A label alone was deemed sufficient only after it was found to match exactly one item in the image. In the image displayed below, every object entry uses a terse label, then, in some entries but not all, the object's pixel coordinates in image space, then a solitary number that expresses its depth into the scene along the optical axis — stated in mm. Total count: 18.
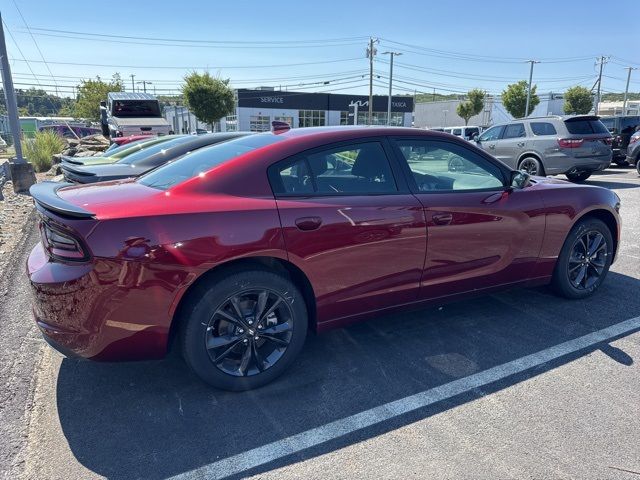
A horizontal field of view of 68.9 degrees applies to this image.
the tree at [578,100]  48250
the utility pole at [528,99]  50341
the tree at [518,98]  51781
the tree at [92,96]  47688
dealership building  51656
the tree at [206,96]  36094
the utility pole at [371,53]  48250
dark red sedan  2561
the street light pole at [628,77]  67531
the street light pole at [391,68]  47219
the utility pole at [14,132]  10734
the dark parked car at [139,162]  6332
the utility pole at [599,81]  57650
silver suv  11328
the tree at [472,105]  56631
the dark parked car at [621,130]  15875
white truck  19094
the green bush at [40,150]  15039
